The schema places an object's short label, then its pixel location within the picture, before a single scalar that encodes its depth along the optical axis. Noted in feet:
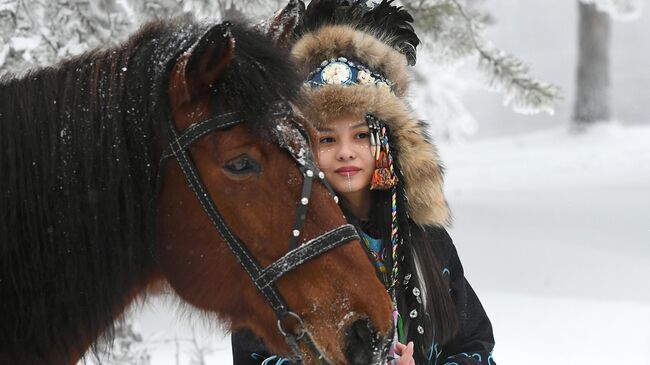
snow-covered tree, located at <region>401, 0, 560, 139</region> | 18.85
